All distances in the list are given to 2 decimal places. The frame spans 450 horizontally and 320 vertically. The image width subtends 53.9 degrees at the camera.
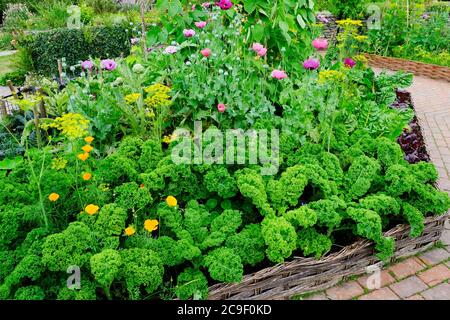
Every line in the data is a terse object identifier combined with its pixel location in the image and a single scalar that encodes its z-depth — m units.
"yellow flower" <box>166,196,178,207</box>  2.35
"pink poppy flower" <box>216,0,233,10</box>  3.59
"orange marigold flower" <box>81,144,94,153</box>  2.47
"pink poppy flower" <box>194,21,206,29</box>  3.71
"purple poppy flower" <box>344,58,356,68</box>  4.12
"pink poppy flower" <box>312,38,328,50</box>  3.71
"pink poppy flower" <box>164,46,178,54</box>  3.42
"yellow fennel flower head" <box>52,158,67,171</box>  2.43
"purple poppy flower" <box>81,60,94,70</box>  3.54
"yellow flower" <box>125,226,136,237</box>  2.25
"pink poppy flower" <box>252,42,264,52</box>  3.51
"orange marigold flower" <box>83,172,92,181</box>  2.44
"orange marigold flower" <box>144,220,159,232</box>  2.23
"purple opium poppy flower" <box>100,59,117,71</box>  3.34
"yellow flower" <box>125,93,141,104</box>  2.94
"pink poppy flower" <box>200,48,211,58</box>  3.29
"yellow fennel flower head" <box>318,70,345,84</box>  3.14
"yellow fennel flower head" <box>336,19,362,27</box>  4.19
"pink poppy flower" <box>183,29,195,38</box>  3.55
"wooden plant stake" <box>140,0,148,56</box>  4.01
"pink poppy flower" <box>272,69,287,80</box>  3.35
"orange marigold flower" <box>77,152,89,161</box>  2.42
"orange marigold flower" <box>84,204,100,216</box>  2.28
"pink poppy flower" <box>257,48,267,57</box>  3.49
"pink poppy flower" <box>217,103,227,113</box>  3.14
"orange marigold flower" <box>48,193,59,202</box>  2.30
